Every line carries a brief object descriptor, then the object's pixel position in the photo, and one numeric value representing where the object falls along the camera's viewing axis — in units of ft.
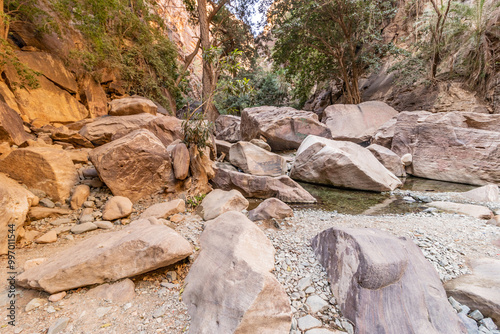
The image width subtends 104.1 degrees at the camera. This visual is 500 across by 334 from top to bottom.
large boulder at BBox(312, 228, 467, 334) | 4.20
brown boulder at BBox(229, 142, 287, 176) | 17.16
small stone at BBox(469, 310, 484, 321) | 4.47
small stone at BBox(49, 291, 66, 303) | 4.80
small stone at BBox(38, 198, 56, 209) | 8.91
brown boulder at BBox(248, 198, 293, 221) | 9.62
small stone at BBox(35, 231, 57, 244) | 7.36
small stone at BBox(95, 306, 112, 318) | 4.52
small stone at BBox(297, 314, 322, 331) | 4.34
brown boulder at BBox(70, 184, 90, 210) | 9.26
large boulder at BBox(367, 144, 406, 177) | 19.07
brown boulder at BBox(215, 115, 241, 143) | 32.09
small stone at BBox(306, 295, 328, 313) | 4.76
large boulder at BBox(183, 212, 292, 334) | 4.03
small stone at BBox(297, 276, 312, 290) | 5.38
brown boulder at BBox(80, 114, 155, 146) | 14.03
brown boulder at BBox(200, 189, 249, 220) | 9.86
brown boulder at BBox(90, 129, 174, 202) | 9.98
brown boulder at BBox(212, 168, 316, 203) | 13.51
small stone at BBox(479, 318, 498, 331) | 4.29
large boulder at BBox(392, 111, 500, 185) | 16.27
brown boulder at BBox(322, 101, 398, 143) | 27.12
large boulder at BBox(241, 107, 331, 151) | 25.29
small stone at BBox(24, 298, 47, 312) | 4.60
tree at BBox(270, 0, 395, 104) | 26.48
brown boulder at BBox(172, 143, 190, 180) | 12.02
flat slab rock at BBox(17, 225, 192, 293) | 4.97
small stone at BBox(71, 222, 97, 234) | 8.06
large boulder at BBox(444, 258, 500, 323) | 4.50
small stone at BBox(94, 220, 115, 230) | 8.53
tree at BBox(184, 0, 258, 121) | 26.43
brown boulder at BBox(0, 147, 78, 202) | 8.90
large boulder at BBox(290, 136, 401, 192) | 14.98
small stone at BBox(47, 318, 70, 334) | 4.08
